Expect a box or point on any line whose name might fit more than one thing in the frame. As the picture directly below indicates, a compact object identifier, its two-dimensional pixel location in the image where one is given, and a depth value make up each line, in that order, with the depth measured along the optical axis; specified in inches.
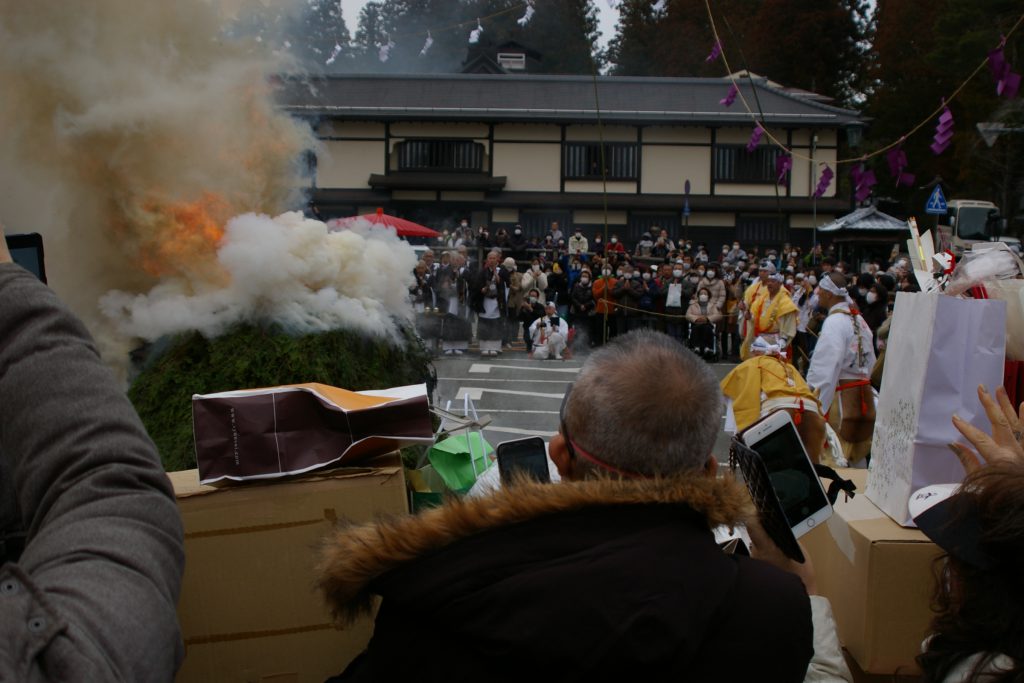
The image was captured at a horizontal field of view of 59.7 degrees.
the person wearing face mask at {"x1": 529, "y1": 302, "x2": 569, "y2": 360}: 642.2
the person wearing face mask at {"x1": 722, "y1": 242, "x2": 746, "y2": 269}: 927.0
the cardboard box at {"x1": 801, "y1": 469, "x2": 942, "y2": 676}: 95.0
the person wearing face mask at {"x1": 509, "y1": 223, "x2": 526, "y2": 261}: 829.8
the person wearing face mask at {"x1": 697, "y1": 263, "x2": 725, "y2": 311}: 693.9
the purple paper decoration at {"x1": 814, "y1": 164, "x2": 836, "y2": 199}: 648.7
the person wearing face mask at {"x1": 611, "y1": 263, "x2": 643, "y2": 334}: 699.4
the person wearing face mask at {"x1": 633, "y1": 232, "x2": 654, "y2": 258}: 926.4
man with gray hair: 52.6
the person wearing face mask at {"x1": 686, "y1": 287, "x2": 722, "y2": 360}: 681.0
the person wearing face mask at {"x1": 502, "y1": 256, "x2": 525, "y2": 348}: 688.4
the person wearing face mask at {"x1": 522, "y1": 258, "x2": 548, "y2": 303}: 700.7
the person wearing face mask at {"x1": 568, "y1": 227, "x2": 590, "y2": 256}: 830.5
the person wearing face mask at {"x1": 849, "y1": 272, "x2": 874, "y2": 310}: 581.0
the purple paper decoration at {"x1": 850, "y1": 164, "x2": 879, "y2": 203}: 503.5
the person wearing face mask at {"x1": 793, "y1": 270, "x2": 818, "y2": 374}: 547.2
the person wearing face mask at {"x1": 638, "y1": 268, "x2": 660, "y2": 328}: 706.8
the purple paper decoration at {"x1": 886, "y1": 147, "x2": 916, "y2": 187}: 528.3
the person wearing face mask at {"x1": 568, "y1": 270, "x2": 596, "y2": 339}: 704.4
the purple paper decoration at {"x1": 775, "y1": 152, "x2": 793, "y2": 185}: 561.1
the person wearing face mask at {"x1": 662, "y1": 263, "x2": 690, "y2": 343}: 711.7
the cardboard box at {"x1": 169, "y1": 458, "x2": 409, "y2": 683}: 91.4
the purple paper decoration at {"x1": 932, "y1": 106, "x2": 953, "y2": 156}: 460.4
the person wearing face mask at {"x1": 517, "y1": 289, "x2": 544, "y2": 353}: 675.4
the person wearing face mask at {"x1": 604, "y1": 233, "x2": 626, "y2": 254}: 790.5
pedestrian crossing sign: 564.7
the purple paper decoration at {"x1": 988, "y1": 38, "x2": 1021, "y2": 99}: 383.9
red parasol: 650.5
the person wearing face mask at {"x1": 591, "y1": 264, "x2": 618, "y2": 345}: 686.2
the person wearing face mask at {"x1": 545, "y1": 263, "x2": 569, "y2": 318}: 727.1
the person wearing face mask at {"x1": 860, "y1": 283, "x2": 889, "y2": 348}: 507.8
